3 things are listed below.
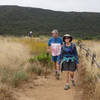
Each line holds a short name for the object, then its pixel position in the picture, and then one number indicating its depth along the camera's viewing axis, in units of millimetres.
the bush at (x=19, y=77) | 6038
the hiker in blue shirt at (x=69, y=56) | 5746
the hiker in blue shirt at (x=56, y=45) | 7262
